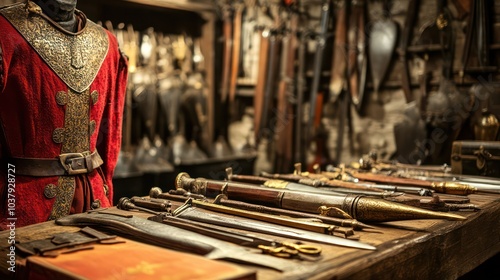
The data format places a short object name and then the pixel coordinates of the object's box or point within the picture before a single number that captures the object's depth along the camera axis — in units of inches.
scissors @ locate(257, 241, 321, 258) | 68.5
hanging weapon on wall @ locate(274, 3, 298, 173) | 251.3
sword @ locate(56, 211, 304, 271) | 66.3
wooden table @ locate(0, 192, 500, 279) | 66.4
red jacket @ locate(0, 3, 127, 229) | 97.5
